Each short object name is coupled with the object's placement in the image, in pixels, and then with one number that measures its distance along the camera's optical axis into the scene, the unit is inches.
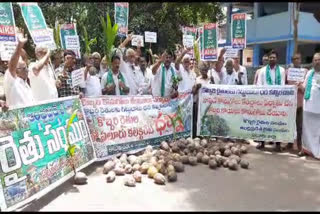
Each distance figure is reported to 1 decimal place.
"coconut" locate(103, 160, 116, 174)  203.0
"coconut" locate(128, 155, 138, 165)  212.7
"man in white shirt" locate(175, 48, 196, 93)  275.3
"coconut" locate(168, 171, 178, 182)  194.1
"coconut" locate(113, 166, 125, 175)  200.7
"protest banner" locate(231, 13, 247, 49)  289.3
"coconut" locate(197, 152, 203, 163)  229.1
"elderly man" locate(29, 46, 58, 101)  191.6
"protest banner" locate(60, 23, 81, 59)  269.1
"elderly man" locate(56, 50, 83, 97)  217.8
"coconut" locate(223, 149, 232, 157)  234.5
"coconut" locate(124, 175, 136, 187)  185.3
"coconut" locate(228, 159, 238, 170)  216.2
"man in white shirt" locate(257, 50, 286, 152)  262.4
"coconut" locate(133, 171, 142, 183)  193.0
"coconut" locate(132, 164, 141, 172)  206.1
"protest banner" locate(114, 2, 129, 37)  293.0
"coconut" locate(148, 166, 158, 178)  198.4
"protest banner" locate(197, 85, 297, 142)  253.9
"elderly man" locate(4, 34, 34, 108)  162.7
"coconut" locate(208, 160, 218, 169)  218.2
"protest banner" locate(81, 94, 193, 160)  217.6
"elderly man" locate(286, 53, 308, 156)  254.8
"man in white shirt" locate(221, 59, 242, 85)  280.4
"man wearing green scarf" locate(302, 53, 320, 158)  237.8
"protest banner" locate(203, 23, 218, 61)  286.2
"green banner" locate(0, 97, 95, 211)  144.8
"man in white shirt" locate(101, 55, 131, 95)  248.7
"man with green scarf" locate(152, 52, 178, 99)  265.7
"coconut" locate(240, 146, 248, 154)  251.2
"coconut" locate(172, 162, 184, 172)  209.9
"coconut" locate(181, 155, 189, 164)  224.7
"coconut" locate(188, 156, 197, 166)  223.6
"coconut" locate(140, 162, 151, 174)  204.7
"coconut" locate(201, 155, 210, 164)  226.4
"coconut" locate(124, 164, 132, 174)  204.4
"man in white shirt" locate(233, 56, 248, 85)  290.4
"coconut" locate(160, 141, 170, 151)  241.0
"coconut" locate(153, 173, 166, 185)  189.9
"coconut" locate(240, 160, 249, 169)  219.0
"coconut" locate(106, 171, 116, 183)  190.9
